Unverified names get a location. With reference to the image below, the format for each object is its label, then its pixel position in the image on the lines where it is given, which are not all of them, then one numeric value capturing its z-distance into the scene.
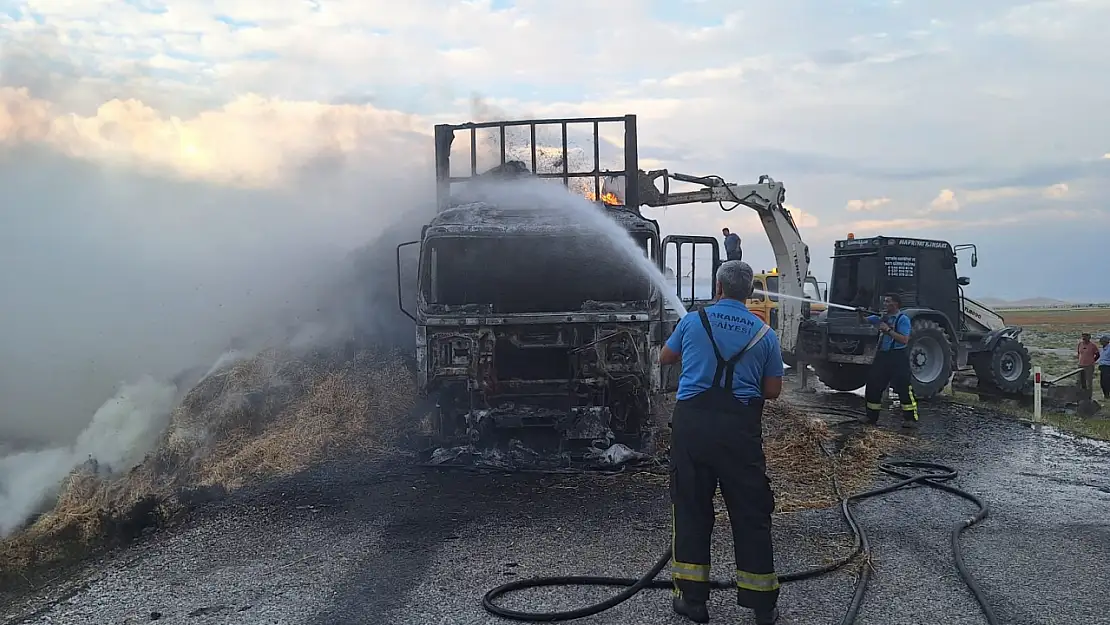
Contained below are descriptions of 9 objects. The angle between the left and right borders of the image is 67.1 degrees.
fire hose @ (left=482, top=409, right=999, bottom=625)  4.62
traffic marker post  12.55
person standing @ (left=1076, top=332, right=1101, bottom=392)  13.07
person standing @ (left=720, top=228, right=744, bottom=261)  12.92
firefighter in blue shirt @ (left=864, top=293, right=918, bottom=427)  11.09
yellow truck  17.86
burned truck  8.75
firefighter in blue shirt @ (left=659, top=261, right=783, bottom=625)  4.40
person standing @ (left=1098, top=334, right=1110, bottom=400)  13.35
